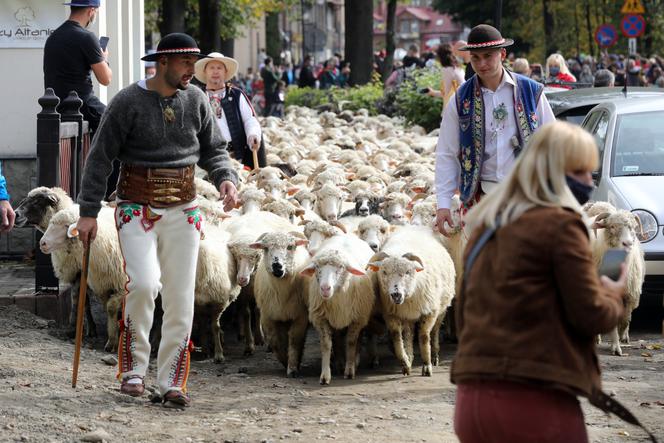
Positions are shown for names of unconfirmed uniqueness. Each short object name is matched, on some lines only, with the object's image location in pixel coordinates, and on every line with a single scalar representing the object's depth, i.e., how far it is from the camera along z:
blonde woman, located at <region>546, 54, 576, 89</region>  39.16
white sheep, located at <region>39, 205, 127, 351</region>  17.78
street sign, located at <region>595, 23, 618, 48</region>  60.16
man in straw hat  21.92
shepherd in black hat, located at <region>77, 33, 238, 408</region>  13.16
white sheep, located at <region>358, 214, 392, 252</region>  20.39
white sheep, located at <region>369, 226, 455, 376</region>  17.22
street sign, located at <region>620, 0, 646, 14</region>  53.34
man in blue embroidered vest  13.77
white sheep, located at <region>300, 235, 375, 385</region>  17.19
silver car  19.91
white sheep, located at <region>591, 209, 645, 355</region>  18.73
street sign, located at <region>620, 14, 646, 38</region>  55.72
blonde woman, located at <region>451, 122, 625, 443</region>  7.30
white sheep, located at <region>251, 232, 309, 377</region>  17.95
